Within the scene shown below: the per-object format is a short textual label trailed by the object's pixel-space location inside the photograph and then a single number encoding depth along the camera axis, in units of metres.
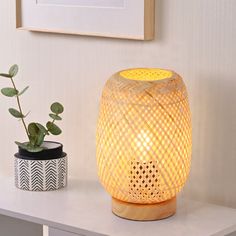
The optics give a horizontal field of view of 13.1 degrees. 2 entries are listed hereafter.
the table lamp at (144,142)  1.88
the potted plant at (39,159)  2.07
